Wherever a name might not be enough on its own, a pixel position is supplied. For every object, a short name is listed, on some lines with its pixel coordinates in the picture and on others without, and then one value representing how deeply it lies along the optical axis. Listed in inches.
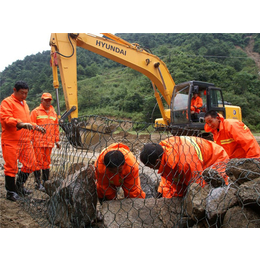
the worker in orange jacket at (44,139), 148.2
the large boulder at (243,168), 82.7
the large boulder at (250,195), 71.5
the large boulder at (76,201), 97.1
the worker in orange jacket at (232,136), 127.6
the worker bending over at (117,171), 93.7
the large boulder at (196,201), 80.0
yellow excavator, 221.9
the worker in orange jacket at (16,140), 130.8
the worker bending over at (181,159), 98.9
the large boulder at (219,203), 76.5
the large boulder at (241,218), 72.1
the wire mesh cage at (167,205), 75.3
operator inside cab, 303.7
